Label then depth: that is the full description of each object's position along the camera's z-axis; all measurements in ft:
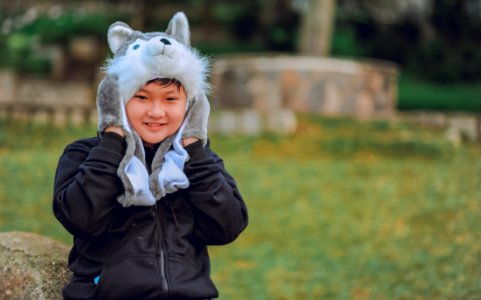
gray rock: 9.45
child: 8.34
